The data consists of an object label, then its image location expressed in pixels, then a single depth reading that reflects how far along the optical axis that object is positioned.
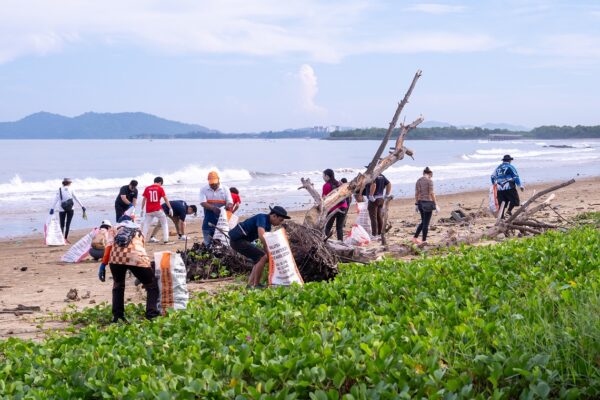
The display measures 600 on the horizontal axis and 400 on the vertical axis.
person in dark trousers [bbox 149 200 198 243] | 18.39
